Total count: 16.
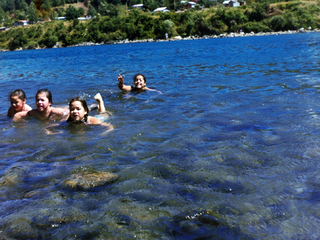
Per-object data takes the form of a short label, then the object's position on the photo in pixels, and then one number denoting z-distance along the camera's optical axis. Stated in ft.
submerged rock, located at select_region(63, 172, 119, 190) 10.10
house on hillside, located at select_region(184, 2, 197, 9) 339.77
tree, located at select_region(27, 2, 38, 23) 366.84
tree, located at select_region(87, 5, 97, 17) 371.15
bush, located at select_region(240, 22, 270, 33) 225.35
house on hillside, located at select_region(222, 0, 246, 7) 316.40
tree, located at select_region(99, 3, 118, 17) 288.92
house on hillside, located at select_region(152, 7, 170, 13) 315.37
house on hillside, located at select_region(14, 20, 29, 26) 381.40
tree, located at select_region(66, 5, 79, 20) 328.90
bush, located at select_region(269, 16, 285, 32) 219.20
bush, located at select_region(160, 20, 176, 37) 233.14
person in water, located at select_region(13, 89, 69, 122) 19.08
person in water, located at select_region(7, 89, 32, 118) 20.47
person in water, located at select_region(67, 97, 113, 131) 17.35
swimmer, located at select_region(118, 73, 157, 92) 28.78
